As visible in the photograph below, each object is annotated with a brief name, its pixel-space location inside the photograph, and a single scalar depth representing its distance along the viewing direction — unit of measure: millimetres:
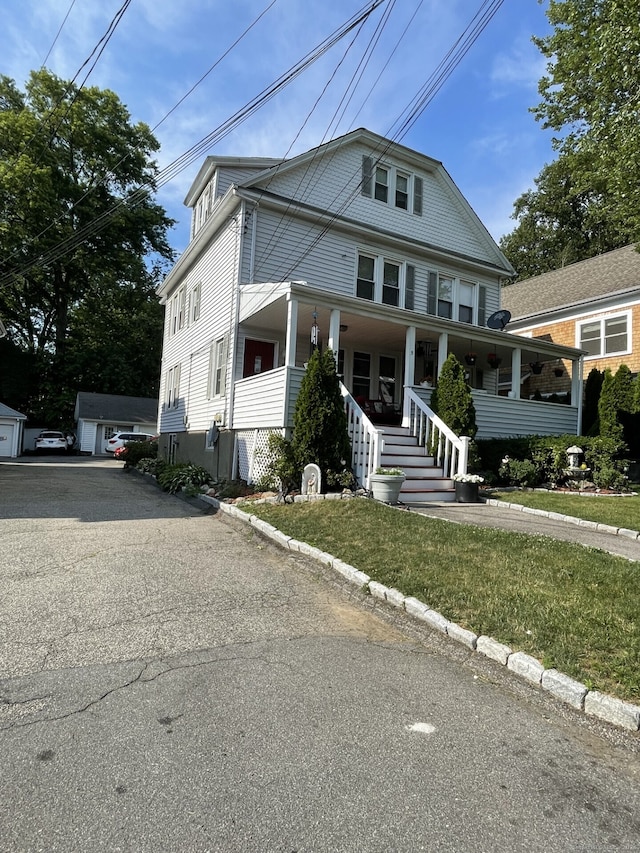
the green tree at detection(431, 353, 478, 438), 10953
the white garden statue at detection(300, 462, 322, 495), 8844
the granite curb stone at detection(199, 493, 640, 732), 2752
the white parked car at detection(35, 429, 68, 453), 31188
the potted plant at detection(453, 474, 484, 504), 9734
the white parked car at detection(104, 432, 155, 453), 32219
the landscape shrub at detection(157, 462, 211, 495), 12074
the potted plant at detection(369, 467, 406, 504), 8547
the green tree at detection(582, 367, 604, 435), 15141
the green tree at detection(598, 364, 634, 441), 13406
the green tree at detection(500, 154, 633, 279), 32869
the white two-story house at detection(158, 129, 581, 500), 11477
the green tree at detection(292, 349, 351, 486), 9047
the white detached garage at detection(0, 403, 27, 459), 28438
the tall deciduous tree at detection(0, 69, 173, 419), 30125
